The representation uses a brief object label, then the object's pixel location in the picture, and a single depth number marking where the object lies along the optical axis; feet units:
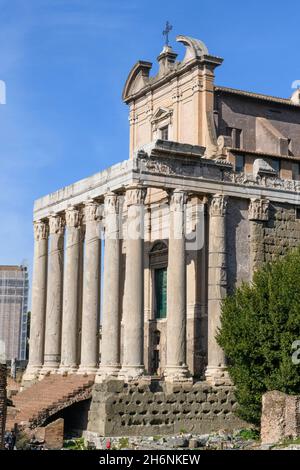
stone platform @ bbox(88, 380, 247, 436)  97.86
